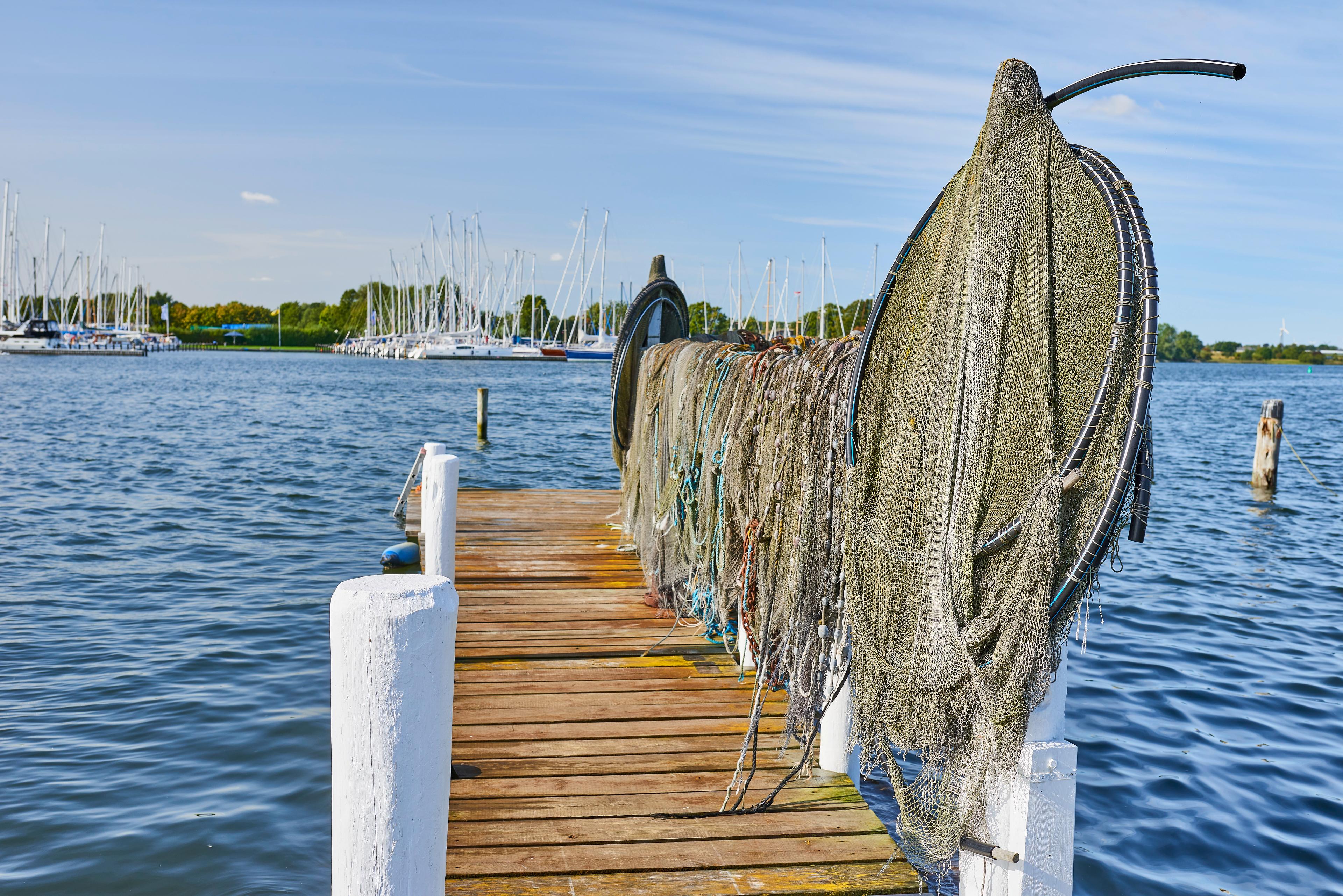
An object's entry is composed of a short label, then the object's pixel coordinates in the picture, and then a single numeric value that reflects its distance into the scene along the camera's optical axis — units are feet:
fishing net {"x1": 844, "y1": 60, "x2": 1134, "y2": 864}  8.71
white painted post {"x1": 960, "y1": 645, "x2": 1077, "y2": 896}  8.83
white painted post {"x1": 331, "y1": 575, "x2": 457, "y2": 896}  6.05
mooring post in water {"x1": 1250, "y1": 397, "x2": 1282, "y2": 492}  65.31
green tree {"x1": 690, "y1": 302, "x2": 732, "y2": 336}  256.73
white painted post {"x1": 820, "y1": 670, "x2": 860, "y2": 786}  13.65
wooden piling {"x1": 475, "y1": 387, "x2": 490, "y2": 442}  83.15
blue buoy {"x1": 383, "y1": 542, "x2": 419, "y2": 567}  32.04
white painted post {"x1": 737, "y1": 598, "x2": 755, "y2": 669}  17.16
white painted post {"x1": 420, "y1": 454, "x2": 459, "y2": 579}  18.29
